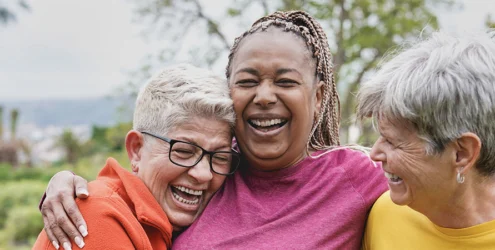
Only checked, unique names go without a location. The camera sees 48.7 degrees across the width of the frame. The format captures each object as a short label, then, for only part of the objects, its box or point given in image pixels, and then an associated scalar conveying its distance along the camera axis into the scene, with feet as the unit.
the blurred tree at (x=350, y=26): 29.14
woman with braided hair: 7.52
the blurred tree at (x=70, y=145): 69.21
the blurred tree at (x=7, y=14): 56.90
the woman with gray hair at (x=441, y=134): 5.80
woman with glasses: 7.52
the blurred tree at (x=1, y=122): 71.57
